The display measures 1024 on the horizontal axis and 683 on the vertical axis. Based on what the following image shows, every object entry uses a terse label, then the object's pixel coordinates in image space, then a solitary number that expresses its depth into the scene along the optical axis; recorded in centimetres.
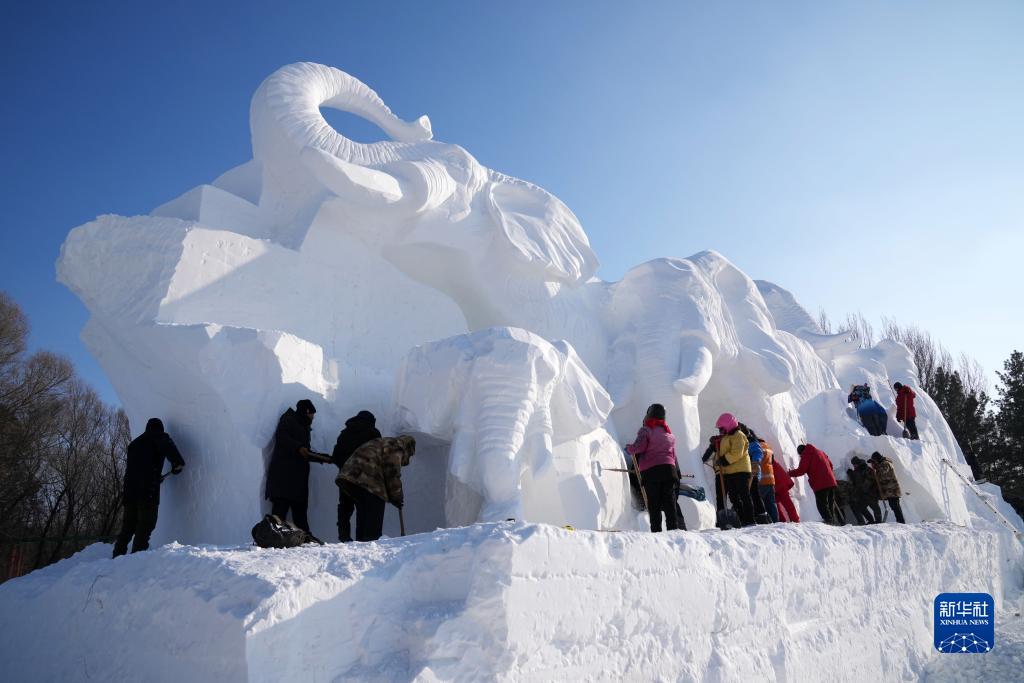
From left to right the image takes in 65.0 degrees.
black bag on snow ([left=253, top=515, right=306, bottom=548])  409
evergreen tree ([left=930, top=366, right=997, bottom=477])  2136
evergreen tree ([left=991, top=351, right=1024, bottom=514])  2023
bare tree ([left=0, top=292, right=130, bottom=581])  1595
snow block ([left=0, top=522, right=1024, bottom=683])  315
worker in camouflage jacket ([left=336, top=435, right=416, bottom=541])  525
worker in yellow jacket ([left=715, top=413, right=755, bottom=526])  627
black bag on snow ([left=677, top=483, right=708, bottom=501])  785
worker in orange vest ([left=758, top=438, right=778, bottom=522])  744
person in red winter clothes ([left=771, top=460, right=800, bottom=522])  797
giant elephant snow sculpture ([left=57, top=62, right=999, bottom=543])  614
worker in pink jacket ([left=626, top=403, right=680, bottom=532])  584
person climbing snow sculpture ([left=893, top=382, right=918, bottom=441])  1280
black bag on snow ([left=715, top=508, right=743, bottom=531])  726
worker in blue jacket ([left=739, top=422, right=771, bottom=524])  691
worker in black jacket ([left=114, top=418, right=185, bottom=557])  540
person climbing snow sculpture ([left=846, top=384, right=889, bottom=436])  1240
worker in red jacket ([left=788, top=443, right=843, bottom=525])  803
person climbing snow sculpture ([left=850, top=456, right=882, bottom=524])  969
